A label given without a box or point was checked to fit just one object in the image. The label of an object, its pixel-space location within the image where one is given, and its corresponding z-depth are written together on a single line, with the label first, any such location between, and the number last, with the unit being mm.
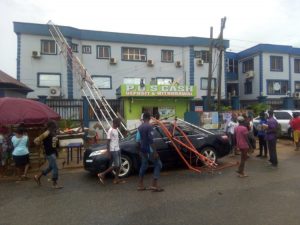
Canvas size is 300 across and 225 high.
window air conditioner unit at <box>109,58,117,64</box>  28378
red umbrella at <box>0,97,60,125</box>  10258
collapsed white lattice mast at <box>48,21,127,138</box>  19503
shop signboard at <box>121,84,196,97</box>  20625
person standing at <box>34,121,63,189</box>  7755
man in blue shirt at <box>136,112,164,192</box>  7246
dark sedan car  8734
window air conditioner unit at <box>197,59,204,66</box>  30762
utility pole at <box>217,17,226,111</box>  21381
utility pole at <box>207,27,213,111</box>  21719
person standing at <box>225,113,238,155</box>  12633
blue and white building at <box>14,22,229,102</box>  26266
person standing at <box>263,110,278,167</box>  9961
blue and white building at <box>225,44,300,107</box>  32969
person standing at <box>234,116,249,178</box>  8660
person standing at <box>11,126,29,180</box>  8852
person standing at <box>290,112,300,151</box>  13773
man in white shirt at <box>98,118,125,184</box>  8039
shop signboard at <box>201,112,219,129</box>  18906
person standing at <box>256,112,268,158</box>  11953
